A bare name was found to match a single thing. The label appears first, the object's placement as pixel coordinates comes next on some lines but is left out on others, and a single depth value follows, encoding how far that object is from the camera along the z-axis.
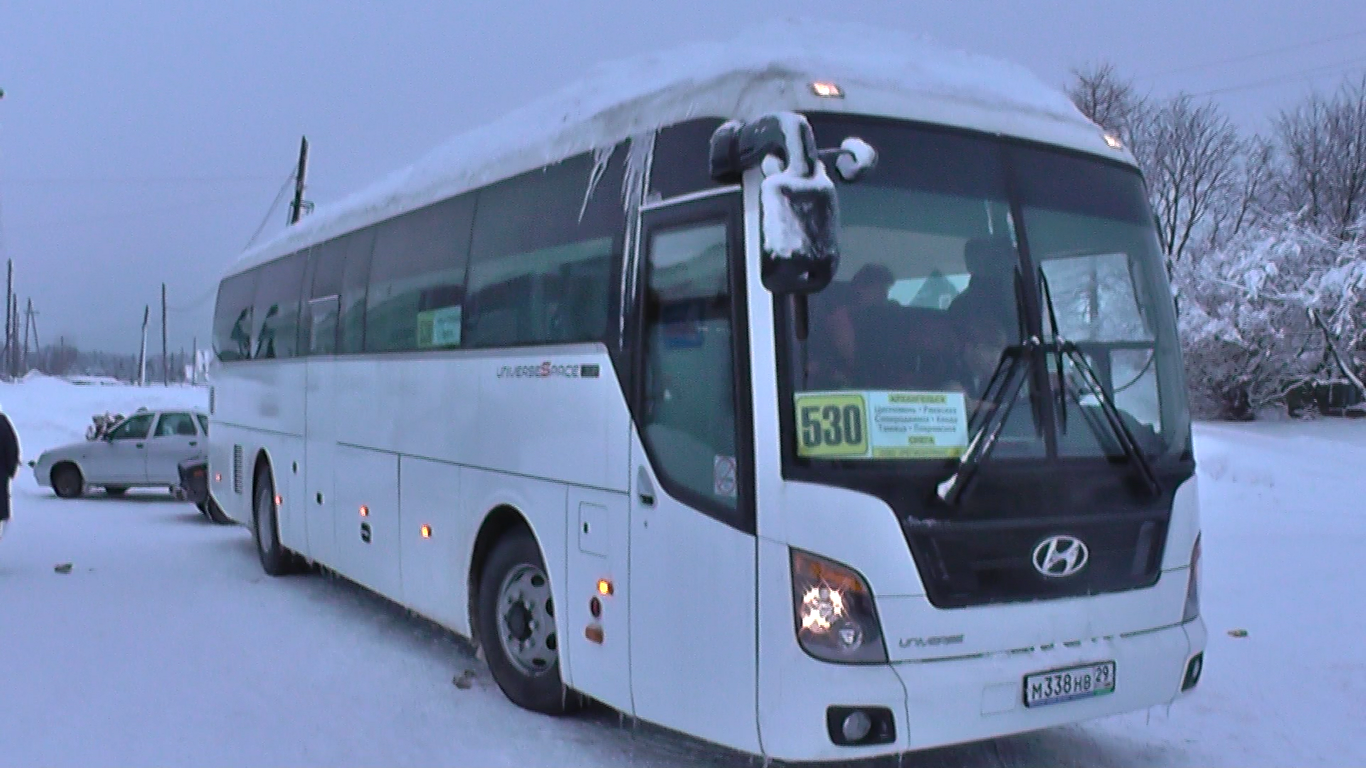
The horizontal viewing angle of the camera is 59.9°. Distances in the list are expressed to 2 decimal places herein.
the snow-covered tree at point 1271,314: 28.14
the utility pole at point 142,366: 66.50
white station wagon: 19.98
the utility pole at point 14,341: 68.06
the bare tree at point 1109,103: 40.00
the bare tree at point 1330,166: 37.03
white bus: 4.55
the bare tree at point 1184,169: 40.31
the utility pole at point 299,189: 32.34
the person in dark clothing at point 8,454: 11.44
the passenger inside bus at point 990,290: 4.87
